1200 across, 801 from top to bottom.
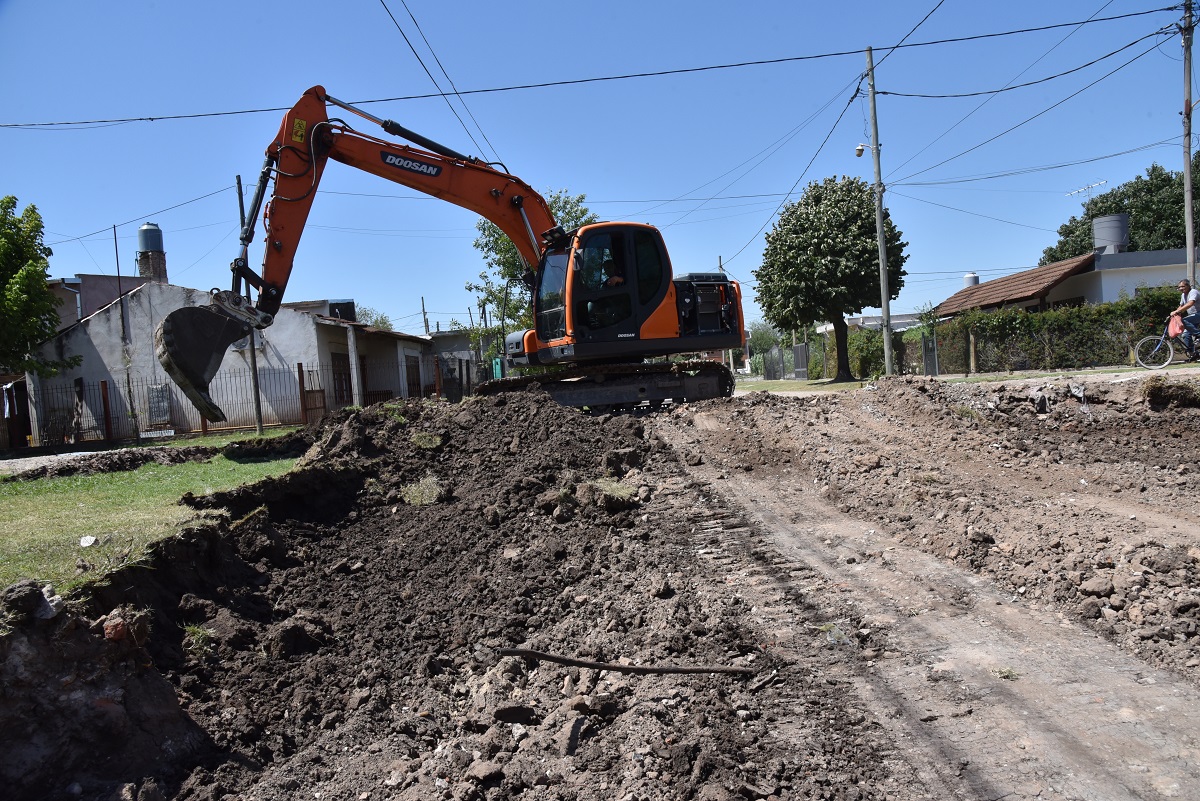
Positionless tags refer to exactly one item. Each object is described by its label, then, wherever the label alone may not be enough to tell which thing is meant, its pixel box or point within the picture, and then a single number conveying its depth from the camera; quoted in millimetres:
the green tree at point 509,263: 27812
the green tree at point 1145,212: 47844
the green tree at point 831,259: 28172
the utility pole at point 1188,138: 19109
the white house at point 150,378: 23344
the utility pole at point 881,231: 21703
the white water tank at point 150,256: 33312
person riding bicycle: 13953
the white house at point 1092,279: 30469
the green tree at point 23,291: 19984
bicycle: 14383
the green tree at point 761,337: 89788
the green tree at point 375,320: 73250
